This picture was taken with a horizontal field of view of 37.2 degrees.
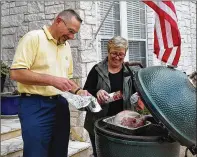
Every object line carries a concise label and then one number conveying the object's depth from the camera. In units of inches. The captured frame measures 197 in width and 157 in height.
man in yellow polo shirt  93.8
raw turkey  92.4
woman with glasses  114.1
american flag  123.3
